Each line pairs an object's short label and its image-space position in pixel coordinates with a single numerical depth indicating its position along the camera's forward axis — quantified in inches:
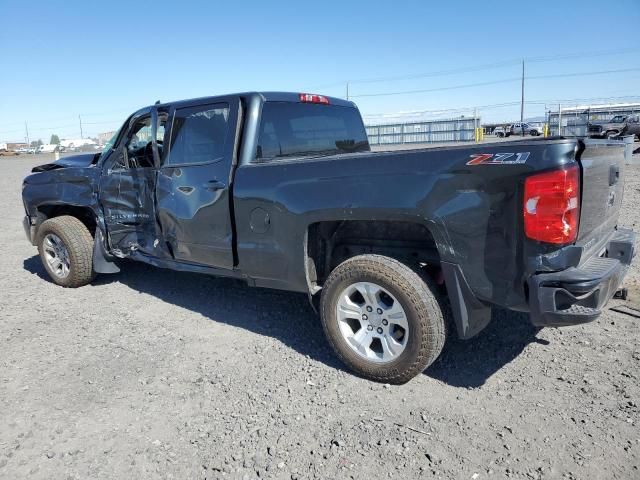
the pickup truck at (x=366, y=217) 101.7
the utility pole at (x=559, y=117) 1313.5
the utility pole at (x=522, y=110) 2207.2
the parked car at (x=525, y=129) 1679.6
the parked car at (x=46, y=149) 2834.6
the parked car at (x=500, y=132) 1819.5
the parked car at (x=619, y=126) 1116.5
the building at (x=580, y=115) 1322.6
